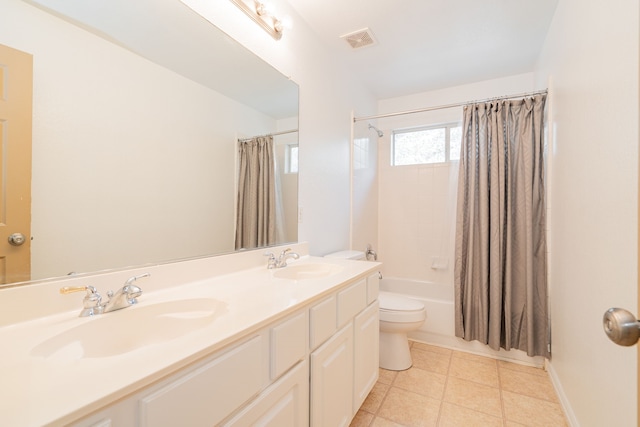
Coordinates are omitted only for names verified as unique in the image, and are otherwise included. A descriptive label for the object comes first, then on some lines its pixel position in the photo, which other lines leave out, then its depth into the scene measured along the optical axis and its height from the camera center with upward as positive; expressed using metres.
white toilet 2.00 -0.85
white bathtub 2.18 -0.99
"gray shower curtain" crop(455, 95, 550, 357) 2.07 -0.12
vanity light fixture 1.44 +1.07
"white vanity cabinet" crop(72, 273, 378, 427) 0.56 -0.47
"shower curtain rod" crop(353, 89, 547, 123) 2.07 +0.90
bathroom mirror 0.81 +0.29
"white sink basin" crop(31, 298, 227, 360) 0.67 -0.34
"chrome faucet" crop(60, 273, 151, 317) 0.81 -0.27
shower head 3.03 +0.91
